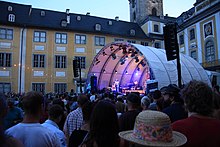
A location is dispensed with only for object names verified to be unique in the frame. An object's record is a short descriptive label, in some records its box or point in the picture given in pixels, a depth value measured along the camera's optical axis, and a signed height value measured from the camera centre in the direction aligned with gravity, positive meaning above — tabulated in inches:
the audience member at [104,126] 72.1 -15.8
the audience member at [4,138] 46.7 -12.7
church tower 1615.8 +589.5
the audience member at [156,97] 210.0 -16.4
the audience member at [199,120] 74.0 -14.9
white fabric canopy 559.5 +52.5
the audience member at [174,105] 135.1 -16.5
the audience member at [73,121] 159.9 -30.3
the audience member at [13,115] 210.8 -33.6
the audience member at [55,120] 124.1 -24.8
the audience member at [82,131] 109.4 -26.7
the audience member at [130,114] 129.7 -21.2
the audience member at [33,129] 94.0 -21.4
